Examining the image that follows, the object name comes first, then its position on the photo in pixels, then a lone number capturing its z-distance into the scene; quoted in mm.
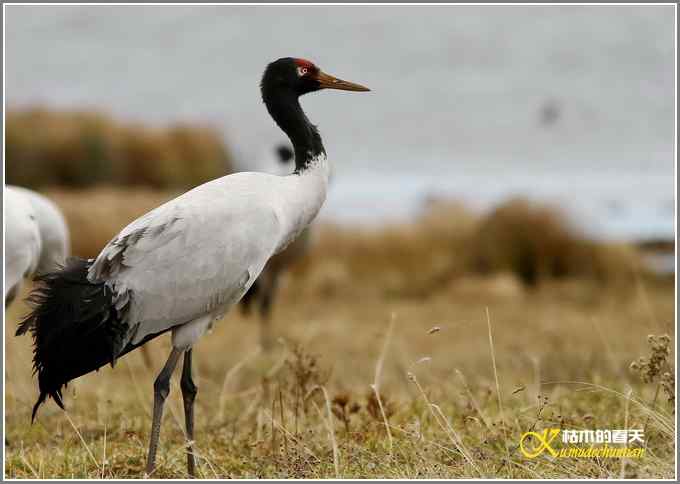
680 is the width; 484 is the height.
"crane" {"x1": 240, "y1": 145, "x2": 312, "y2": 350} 22437
